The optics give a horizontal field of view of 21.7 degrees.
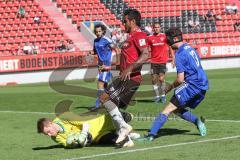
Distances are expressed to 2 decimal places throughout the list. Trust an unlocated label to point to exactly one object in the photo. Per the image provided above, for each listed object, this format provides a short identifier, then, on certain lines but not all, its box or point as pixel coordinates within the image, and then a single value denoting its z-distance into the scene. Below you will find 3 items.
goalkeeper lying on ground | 10.27
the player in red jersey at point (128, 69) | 10.41
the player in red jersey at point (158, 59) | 18.97
